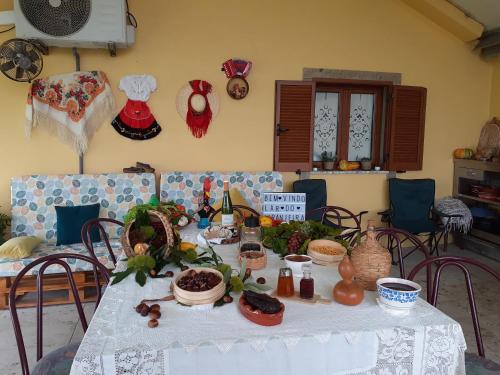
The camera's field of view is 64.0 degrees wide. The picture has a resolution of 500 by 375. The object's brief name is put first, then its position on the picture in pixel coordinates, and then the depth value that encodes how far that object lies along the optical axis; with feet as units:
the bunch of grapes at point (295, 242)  6.31
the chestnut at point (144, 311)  4.28
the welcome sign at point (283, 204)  7.91
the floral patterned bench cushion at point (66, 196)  11.51
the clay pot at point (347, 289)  4.49
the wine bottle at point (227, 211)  7.76
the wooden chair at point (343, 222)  8.00
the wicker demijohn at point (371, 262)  4.92
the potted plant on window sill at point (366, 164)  14.98
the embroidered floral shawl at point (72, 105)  11.93
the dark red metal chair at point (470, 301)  5.23
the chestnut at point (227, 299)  4.55
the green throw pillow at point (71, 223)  11.05
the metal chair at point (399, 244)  6.19
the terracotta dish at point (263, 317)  4.03
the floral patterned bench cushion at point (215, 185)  12.73
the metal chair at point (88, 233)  7.25
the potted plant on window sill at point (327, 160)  14.62
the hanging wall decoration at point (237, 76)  13.06
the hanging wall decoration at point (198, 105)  13.05
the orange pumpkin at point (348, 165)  14.64
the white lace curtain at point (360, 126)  15.01
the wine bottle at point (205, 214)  8.52
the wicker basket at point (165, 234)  5.86
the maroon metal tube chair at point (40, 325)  4.86
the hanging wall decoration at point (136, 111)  12.59
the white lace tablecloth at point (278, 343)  3.67
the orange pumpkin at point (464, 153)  15.48
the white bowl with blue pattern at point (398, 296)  4.23
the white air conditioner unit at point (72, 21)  10.42
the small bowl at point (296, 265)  5.47
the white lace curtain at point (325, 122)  14.70
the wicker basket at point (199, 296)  4.45
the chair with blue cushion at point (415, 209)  14.37
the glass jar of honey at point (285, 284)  4.75
